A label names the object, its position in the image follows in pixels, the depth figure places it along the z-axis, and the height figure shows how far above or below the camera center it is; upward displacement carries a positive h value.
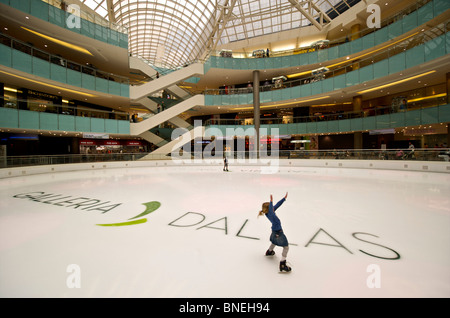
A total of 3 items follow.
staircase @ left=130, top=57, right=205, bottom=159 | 26.48 +7.17
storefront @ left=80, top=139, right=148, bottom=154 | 30.03 +1.17
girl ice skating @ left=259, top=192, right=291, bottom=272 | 3.66 -1.46
